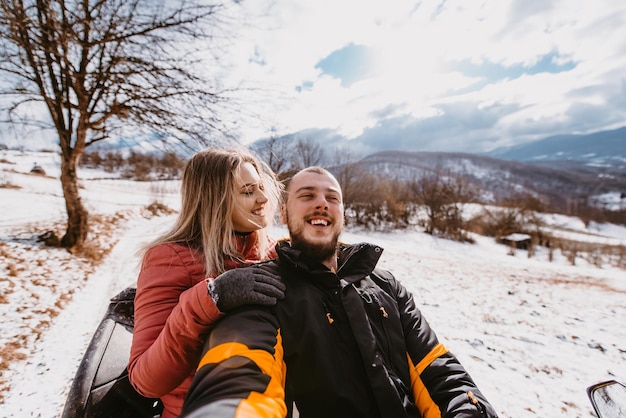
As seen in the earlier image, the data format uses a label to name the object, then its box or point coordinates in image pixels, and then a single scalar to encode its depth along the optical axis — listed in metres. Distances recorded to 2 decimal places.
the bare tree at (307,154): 19.94
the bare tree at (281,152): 14.19
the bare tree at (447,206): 20.34
